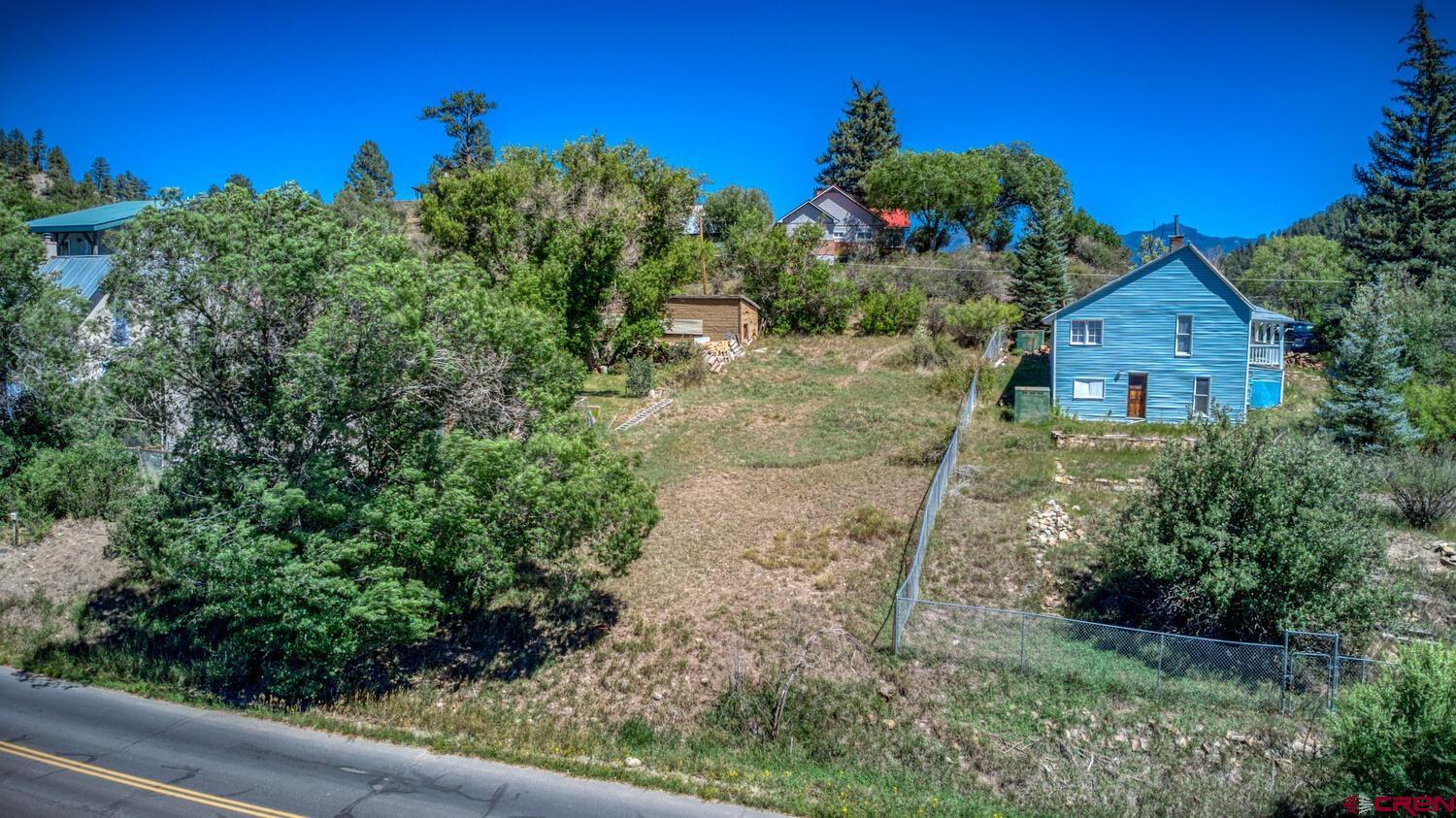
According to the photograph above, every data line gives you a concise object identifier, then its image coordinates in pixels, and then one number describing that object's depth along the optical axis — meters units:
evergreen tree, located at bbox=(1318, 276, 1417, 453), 27.86
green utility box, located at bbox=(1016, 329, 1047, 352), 45.26
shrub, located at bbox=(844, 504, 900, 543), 23.00
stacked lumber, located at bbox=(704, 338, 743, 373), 43.59
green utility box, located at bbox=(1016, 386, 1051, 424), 33.00
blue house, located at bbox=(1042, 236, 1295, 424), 32.06
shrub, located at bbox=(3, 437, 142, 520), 26.81
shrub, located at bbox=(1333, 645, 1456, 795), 11.24
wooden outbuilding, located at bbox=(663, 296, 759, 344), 46.66
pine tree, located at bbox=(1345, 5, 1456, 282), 41.12
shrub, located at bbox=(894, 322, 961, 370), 42.11
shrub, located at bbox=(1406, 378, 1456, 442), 28.61
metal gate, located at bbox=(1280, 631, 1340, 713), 15.34
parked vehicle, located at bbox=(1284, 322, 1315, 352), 45.19
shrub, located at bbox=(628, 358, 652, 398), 39.06
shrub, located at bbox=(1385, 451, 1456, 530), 22.53
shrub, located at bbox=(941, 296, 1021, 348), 45.59
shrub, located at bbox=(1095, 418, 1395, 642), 16.47
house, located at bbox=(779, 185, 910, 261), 62.50
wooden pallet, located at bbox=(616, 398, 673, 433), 34.52
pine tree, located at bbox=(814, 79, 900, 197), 74.19
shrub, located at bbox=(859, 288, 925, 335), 48.38
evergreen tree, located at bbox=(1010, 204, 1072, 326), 46.44
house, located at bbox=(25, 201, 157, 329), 38.22
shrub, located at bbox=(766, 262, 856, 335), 48.81
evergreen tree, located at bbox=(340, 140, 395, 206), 92.69
